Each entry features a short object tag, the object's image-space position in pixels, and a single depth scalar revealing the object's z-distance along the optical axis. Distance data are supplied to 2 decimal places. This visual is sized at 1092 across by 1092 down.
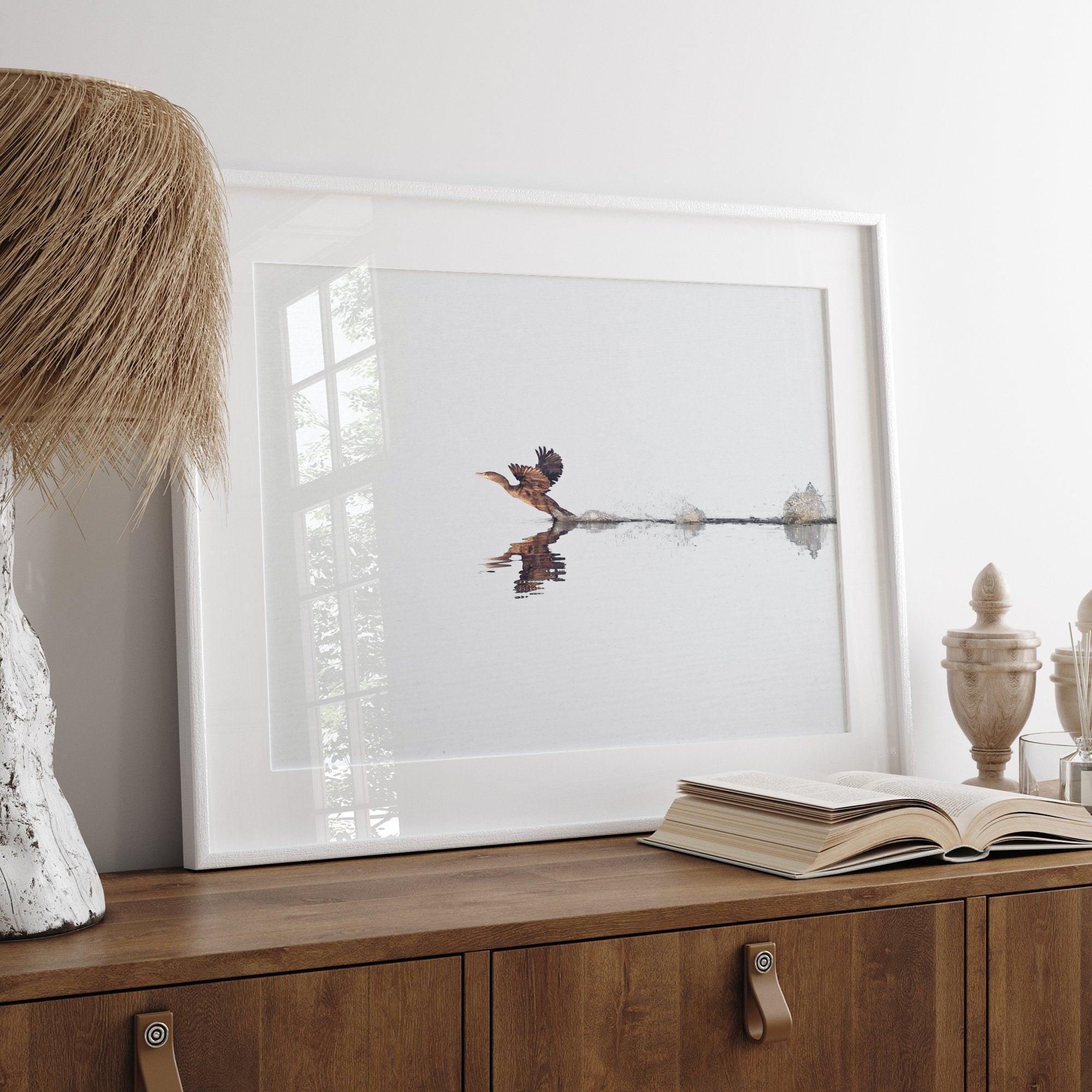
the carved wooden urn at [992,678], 1.37
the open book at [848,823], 1.07
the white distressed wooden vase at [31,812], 0.90
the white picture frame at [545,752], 1.17
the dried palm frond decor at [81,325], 0.80
